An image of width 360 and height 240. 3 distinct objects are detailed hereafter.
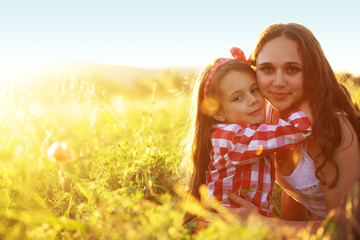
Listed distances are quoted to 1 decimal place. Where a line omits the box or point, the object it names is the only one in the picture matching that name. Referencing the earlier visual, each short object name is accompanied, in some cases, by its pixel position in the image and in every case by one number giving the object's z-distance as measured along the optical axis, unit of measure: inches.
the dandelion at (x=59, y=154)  84.1
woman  94.6
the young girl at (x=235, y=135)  98.6
